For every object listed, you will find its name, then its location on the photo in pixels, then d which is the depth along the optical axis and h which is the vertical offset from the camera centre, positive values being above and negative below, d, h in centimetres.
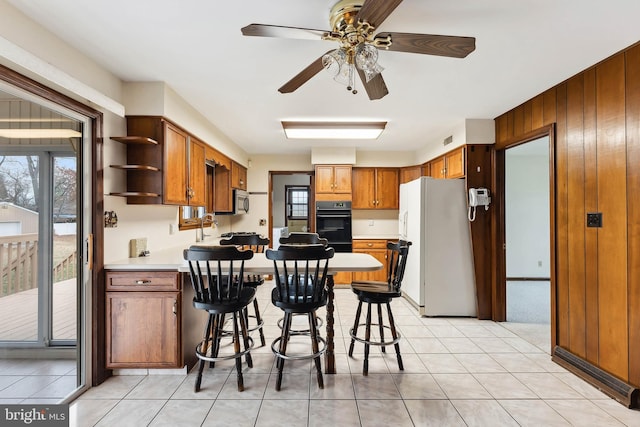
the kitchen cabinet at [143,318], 231 -79
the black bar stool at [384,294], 238 -63
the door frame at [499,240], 355 -31
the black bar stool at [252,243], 284 -27
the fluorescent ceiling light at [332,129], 380 +110
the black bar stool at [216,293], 198 -57
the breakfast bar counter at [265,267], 222 -38
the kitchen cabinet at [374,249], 512 -59
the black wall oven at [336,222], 523 -13
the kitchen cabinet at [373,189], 543 +46
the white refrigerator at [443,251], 372 -46
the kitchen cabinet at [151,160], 260 +49
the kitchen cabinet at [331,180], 523 +60
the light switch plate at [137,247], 262 -28
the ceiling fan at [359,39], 150 +92
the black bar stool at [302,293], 198 -57
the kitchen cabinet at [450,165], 376 +68
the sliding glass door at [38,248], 186 -22
